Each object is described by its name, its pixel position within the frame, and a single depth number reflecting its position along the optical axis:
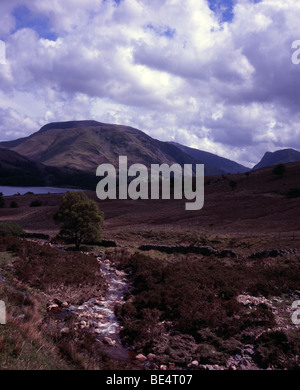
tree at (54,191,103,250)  35.66
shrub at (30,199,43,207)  89.75
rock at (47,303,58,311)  17.34
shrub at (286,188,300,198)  69.06
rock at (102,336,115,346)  14.55
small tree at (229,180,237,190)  89.85
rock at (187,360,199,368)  12.58
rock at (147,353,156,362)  13.39
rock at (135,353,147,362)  13.38
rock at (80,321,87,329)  15.72
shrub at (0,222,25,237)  42.19
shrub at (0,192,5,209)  86.50
